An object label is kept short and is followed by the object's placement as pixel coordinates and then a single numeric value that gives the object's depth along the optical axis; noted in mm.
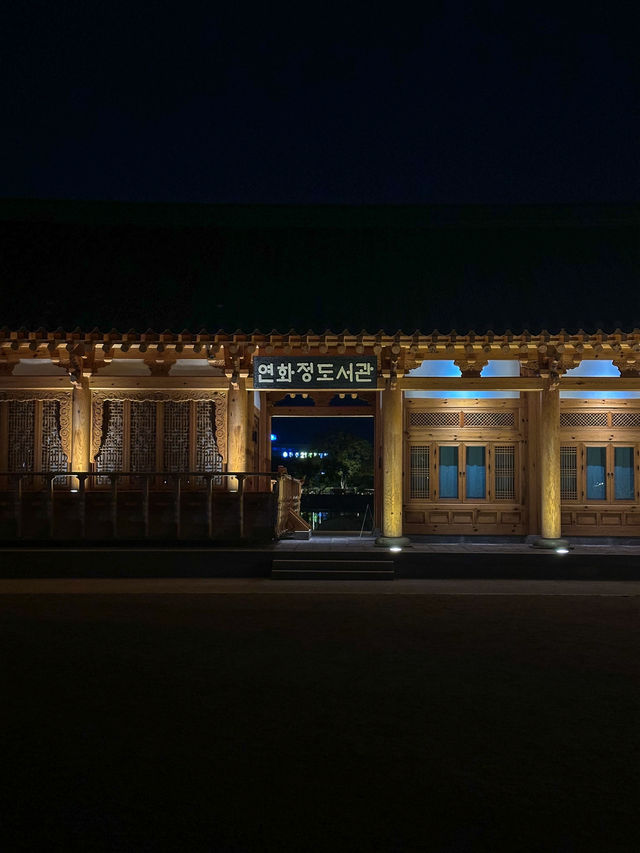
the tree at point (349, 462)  48188
